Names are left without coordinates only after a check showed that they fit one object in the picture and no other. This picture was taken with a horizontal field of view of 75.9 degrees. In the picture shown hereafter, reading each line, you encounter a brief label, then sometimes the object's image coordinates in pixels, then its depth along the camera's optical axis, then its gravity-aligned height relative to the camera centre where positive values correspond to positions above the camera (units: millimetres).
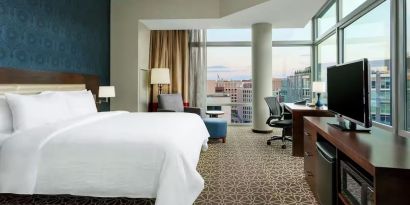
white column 6105 +653
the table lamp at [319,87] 4602 +206
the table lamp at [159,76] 5910 +520
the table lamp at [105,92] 4690 +130
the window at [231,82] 7105 +466
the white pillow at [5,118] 2520 -182
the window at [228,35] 6969 +1699
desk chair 4633 -386
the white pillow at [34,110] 2528 -110
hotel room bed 2056 -536
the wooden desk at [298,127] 3997 -433
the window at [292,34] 6809 +1688
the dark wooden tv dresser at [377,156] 1213 -310
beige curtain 6691 +1143
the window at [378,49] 3328 +701
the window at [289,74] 6945 +660
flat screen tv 1882 +54
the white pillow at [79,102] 3324 -39
